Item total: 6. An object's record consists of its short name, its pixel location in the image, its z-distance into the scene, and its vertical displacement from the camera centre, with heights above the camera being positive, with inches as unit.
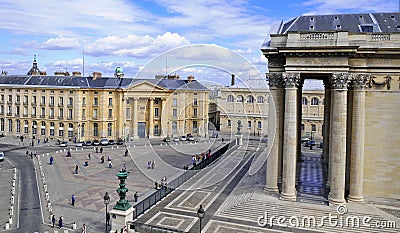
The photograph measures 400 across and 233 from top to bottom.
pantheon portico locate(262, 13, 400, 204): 1015.6 +38.0
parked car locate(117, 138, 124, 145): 2549.2 -195.8
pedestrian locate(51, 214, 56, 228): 970.2 -281.1
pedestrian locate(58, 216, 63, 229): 964.2 -286.3
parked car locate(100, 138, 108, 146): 2480.1 -195.6
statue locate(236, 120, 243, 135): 2663.1 -88.6
